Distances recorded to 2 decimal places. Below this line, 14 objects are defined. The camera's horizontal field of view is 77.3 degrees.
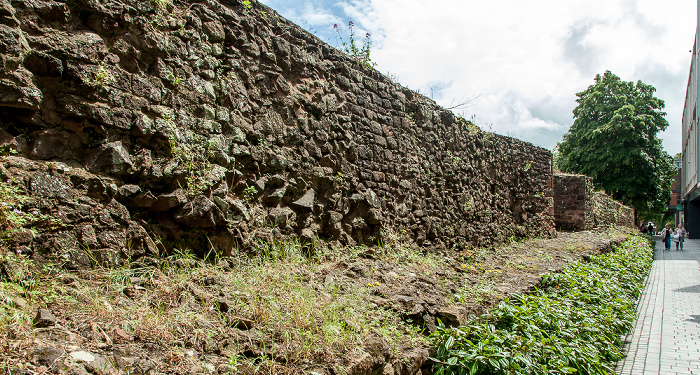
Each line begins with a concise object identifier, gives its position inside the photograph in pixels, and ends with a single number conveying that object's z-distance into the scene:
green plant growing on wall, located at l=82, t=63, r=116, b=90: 3.27
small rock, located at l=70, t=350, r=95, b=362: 2.10
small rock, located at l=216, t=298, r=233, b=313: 3.08
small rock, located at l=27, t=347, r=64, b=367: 1.99
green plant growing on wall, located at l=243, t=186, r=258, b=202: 4.44
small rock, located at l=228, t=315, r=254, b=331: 2.93
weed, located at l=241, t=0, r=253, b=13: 4.67
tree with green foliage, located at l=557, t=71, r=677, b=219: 24.06
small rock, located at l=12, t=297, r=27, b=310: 2.43
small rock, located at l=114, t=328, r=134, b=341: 2.40
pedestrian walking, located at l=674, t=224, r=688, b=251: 18.92
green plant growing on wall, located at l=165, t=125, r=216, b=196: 3.80
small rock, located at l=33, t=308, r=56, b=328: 2.31
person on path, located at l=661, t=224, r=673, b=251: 19.28
